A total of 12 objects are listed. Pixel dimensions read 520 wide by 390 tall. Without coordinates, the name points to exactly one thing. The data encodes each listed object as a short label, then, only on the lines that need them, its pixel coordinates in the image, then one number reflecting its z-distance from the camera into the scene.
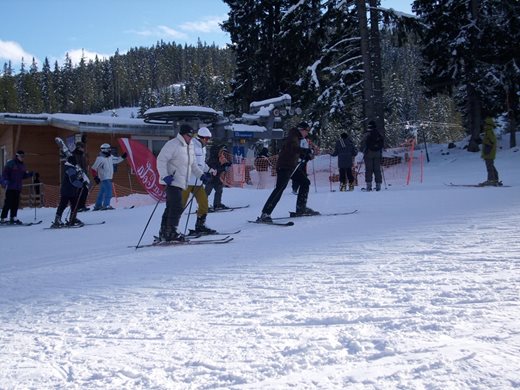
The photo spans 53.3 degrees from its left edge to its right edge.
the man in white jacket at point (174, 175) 7.06
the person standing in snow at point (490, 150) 12.48
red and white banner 13.91
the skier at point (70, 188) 10.33
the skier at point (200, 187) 8.05
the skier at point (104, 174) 13.85
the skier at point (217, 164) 10.76
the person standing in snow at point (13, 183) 11.88
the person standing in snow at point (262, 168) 19.47
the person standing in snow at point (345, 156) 13.88
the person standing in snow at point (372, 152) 13.31
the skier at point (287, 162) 8.59
